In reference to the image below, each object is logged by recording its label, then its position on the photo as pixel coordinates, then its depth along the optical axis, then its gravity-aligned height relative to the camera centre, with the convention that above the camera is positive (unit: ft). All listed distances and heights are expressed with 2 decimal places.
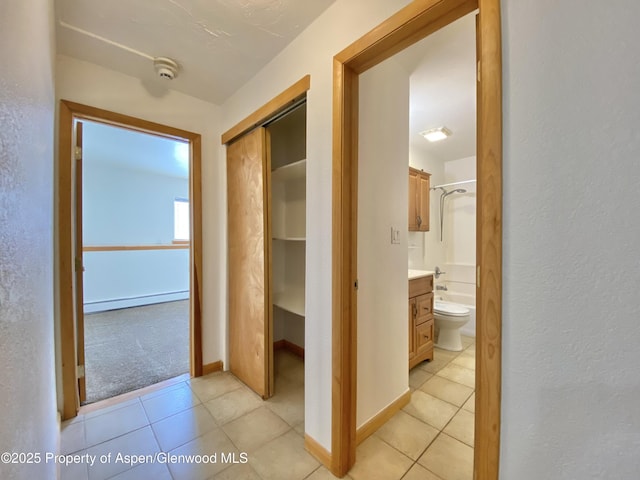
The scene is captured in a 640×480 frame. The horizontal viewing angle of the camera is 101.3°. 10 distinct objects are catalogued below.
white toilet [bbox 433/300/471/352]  9.08 -3.03
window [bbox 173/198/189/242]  18.01 +1.36
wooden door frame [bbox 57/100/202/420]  5.63 -0.01
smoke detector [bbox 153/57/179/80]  5.82 +3.91
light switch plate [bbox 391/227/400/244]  5.83 +0.06
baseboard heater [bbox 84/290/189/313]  14.40 -3.73
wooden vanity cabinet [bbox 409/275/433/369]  7.57 -2.48
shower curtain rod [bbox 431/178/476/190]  11.96 +2.51
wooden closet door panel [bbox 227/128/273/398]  6.42 -0.58
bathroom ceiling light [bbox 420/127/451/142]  9.21 +3.76
